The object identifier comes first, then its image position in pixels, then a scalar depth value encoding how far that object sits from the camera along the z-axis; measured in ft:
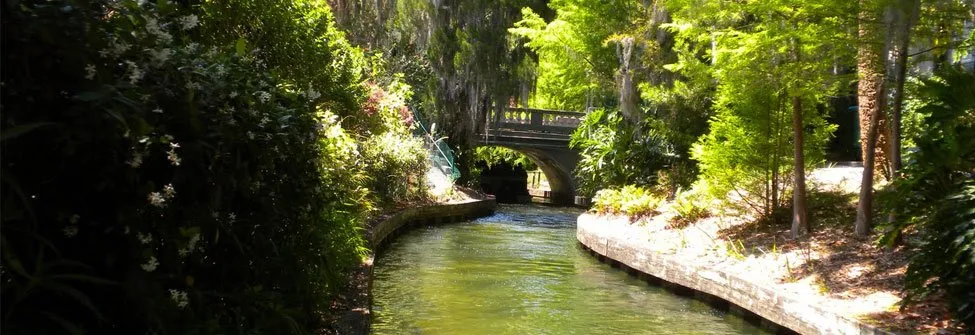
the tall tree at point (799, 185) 39.60
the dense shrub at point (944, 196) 20.97
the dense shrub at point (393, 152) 60.07
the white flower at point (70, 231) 9.14
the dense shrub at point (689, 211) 48.37
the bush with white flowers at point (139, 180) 8.45
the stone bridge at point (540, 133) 110.42
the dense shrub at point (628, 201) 54.90
